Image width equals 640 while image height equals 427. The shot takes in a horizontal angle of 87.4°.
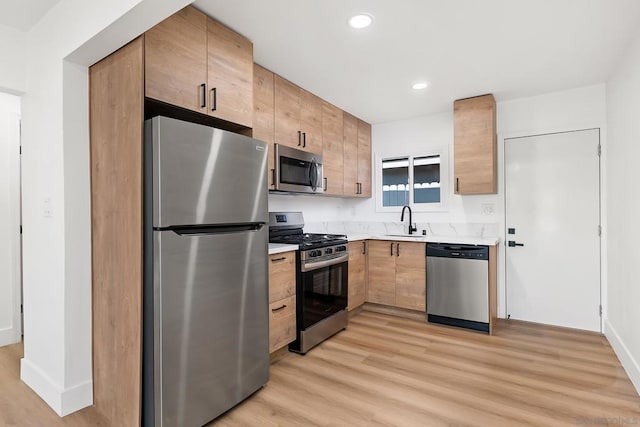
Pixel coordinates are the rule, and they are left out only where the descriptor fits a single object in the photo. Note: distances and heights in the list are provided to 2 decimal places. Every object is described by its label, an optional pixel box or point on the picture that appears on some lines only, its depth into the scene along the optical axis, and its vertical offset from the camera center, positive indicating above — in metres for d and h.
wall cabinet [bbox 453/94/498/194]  3.48 +0.72
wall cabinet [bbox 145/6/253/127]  1.79 +0.88
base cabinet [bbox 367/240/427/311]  3.61 -0.68
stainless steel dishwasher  3.27 -0.73
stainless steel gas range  2.77 -0.60
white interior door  3.29 -0.16
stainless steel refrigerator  1.64 -0.31
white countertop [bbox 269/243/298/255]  2.52 -0.27
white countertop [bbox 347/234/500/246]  3.34 -0.28
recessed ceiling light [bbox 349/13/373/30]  2.06 +1.21
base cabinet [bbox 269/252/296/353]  2.52 -0.67
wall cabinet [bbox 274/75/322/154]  3.00 +0.93
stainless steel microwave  2.93 +0.40
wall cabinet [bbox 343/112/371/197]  4.07 +0.73
